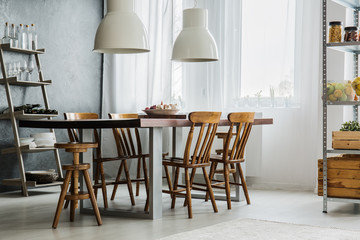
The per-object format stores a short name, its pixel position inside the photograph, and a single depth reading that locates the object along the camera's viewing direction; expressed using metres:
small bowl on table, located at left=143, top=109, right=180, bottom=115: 4.97
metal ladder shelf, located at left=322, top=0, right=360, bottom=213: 4.28
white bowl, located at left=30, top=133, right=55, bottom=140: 5.59
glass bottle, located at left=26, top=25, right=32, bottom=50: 5.65
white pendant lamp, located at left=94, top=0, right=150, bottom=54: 4.05
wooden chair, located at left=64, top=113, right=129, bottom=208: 4.43
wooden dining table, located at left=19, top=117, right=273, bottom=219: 3.76
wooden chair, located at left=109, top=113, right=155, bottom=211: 4.72
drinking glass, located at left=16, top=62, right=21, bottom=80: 5.46
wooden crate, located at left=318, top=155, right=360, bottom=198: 4.30
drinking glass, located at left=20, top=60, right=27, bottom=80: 5.50
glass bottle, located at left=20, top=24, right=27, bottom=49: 5.56
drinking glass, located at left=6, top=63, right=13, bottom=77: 5.46
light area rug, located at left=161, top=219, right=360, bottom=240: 3.32
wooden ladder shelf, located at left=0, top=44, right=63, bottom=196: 5.32
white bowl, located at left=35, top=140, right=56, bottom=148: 5.57
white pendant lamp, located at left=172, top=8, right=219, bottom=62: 4.74
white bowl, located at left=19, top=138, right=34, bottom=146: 5.45
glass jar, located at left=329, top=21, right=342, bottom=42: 4.35
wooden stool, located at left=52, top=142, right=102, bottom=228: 3.79
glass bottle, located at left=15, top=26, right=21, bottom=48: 5.55
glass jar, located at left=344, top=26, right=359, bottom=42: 4.31
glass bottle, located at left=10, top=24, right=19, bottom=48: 5.49
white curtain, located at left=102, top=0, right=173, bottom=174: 6.76
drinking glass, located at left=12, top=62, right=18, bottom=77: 5.45
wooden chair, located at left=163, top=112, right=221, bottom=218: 4.05
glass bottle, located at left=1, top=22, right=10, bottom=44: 5.41
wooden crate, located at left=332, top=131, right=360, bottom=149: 4.28
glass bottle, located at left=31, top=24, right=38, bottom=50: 5.73
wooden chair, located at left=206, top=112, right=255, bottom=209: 4.43
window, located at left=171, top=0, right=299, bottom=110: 5.91
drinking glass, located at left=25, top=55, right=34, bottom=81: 5.54
